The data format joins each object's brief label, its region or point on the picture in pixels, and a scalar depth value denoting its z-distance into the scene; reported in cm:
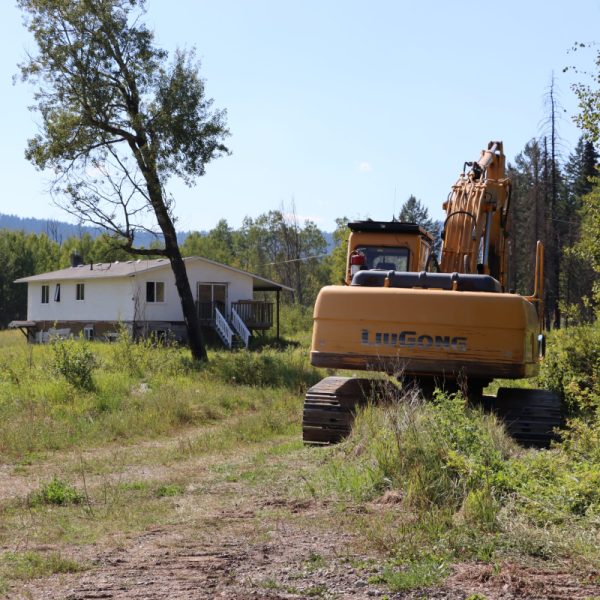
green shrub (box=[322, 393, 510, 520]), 714
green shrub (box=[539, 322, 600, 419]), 1480
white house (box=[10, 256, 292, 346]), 4228
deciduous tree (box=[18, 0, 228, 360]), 2720
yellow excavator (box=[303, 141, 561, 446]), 1045
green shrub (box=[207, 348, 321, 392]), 2216
